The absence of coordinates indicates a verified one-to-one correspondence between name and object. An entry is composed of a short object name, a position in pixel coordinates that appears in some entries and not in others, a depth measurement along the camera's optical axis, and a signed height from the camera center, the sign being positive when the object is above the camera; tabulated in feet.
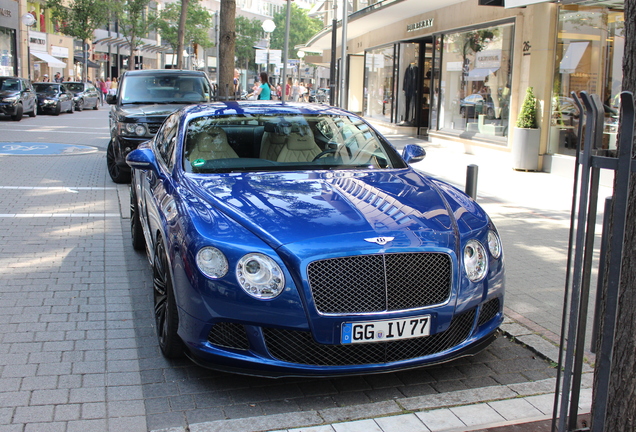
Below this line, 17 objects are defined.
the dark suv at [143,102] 36.42 +0.11
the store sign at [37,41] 167.12 +14.56
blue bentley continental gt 11.85 -2.93
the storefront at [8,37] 133.48 +12.39
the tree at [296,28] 329.11 +38.51
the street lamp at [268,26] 85.61 +9.98
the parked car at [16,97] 84.89 +0.32
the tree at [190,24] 195.83 +23.15
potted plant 45.09 -1.38
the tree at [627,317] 7.90 -2.28
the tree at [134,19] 175.73 +22.20
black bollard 21.02 -2.00
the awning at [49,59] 169.25 +10.37
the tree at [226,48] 48.49 +4.14
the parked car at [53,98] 102.06 +0.44
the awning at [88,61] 214.10 +12.62
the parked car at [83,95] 122.21 +1.29
